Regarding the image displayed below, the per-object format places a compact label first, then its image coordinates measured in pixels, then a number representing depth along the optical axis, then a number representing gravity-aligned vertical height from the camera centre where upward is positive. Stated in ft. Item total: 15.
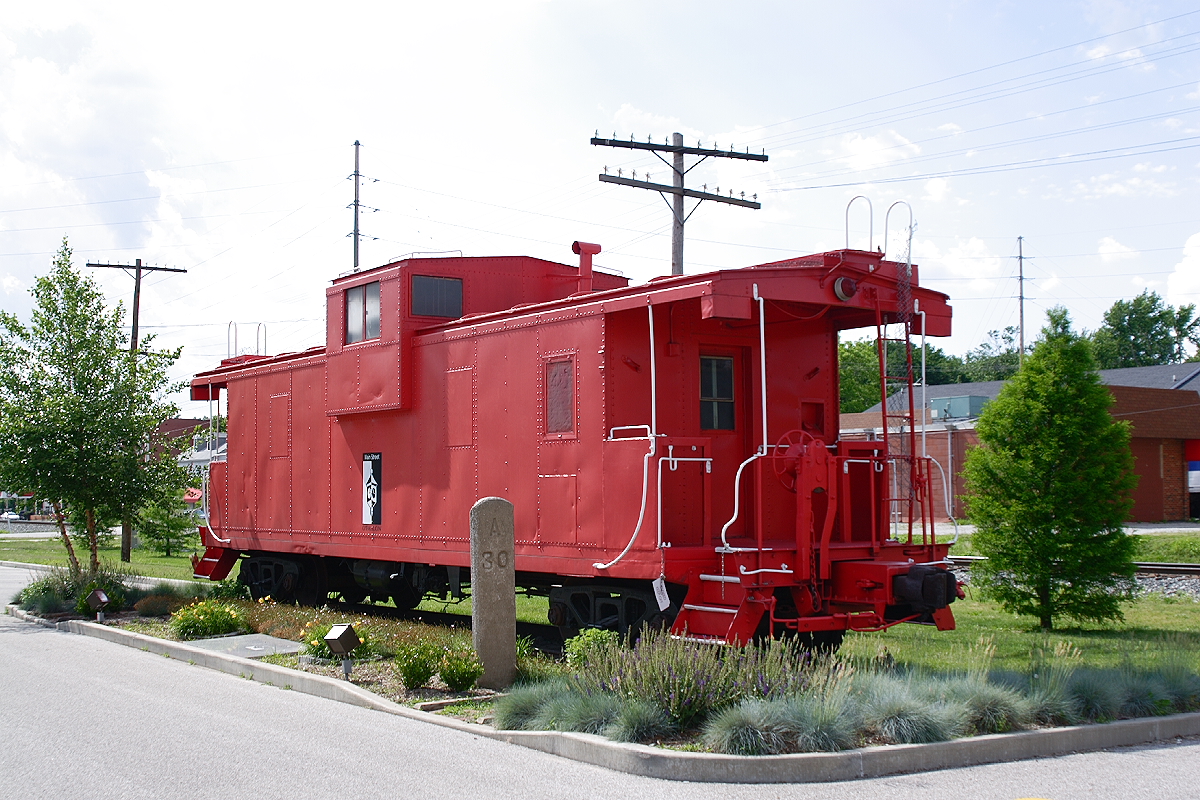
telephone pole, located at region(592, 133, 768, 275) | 68.69 +20.31
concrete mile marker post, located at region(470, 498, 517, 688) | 30.27 -3.35
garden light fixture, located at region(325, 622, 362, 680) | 32.32 -5.02
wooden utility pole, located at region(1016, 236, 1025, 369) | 199.56 +37.60
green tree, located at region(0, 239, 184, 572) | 54.75 +3.78
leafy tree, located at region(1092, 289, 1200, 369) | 277.85 +38.56
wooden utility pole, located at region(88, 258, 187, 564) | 105.09 +21.74
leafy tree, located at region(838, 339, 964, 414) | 240.94 +24.55
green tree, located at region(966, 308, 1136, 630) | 44.65 -0.72
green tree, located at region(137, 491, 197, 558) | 101.14 -4.66
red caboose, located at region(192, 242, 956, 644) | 30.45 +1.24
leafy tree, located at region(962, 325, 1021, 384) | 283.87 +32.43
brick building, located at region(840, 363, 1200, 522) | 129.80 +4.44
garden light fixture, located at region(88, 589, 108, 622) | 48.85 -5.60
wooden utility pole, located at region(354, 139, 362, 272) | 117.08 +33.30
